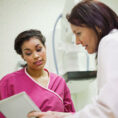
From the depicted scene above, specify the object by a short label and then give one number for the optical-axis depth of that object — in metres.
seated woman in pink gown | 1.21
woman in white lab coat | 0.60
